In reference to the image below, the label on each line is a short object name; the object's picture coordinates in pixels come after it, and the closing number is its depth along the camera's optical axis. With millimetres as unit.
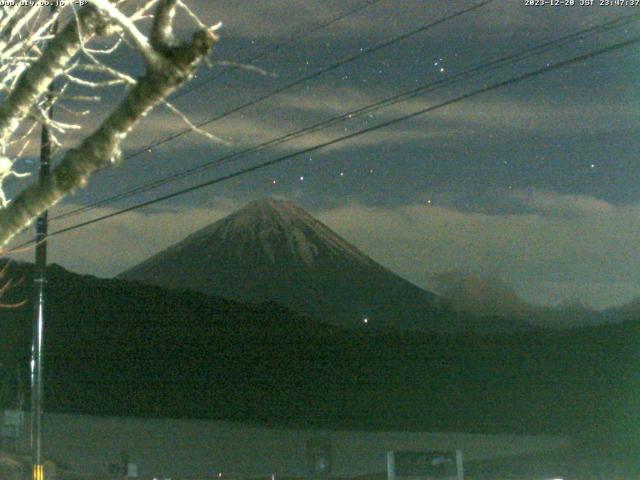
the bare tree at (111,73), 4285
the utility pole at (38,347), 18875
